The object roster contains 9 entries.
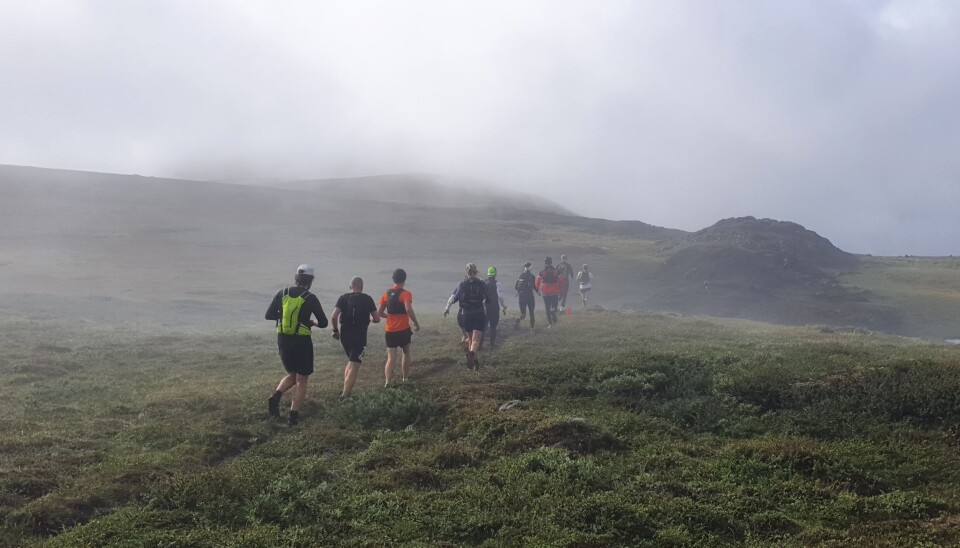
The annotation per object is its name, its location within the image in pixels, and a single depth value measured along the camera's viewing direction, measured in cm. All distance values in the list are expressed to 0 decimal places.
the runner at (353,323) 1220
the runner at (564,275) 2721
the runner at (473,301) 1524
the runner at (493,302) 1914
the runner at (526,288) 2272
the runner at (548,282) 2352
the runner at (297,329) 1088
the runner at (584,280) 3135
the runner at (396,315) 1297
